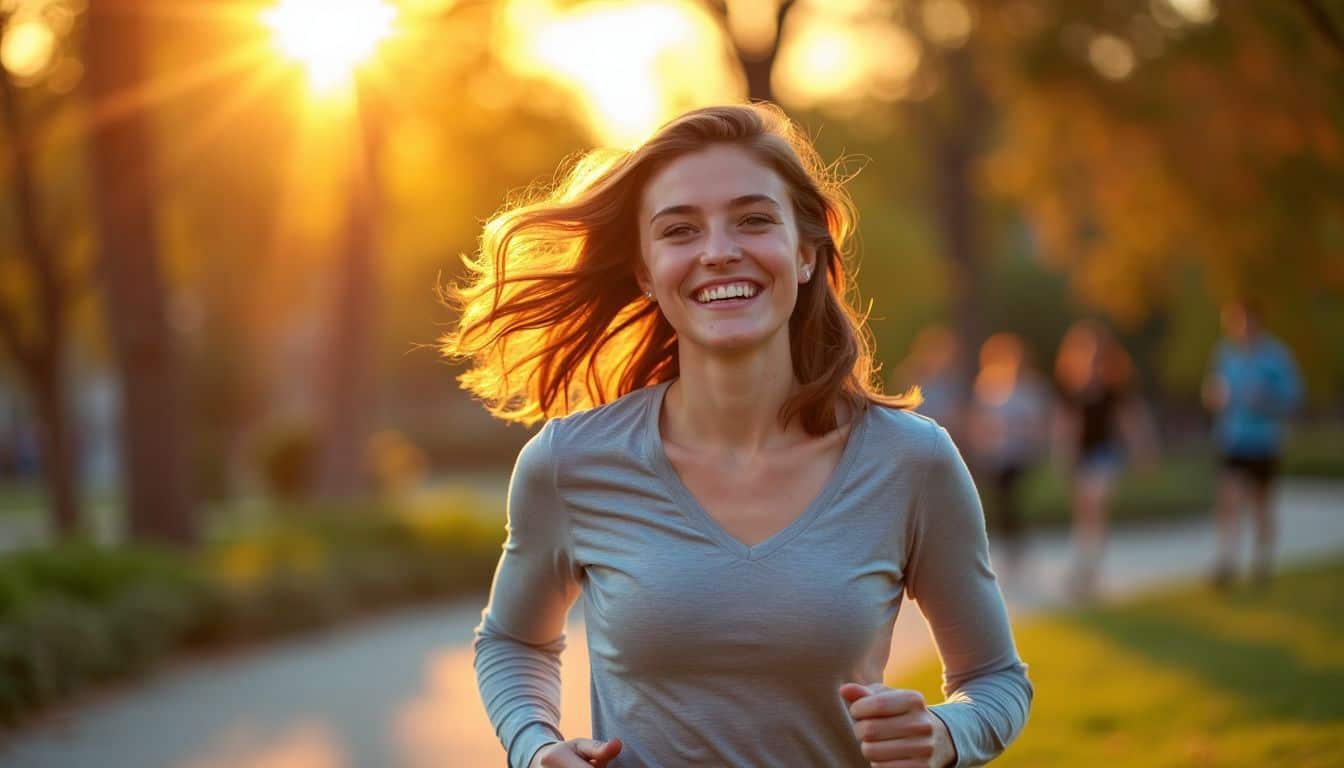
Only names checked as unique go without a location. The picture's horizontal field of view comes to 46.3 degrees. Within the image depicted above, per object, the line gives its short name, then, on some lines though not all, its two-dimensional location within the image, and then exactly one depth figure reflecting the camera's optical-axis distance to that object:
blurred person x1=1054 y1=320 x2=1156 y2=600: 12.79
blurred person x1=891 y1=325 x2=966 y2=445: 15.20
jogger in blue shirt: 11.58
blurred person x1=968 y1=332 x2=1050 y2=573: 13.98
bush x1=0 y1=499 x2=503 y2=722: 9.01
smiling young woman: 2.65
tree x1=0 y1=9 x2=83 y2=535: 13.70
